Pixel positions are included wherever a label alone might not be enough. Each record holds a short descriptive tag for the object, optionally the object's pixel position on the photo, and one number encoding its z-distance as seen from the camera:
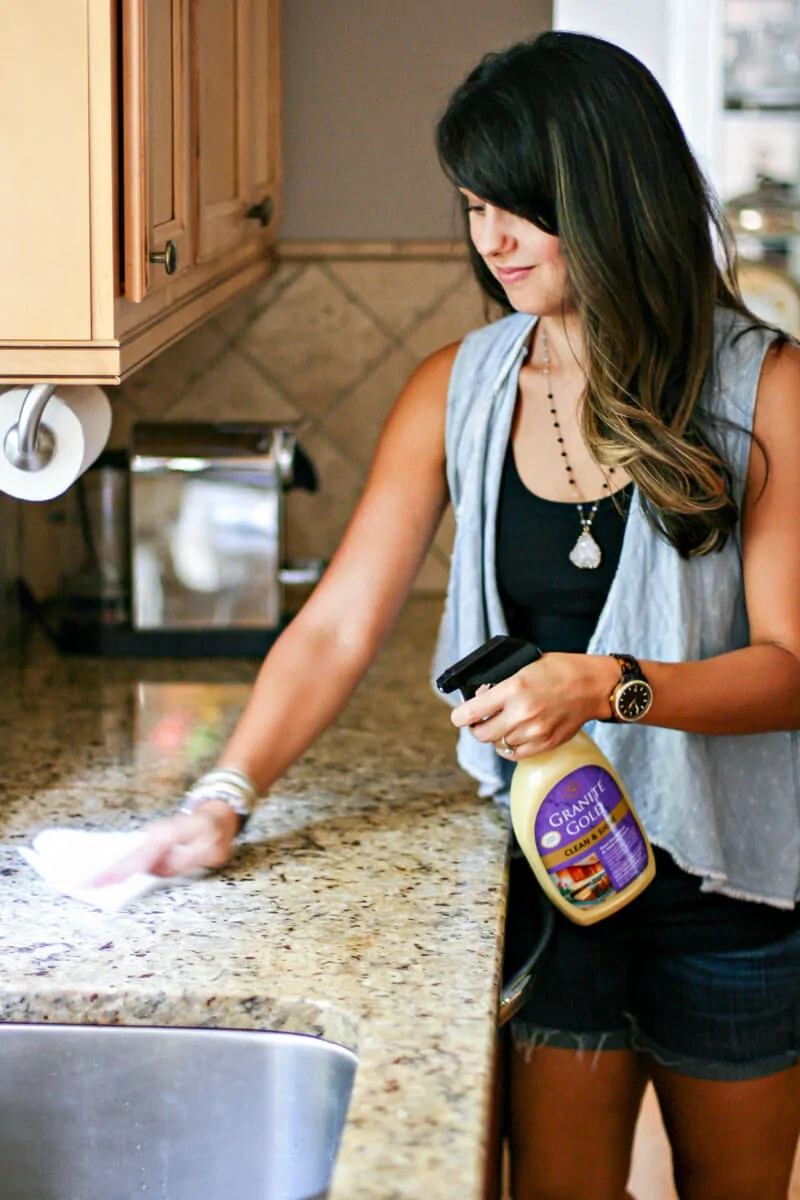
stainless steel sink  2.01
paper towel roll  2.23
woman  2.19
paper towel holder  2.18
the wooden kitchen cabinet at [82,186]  2.05
